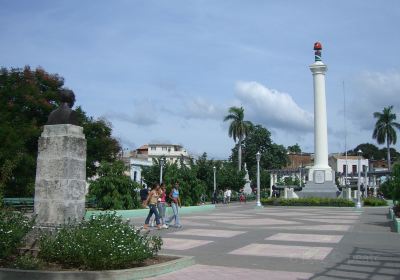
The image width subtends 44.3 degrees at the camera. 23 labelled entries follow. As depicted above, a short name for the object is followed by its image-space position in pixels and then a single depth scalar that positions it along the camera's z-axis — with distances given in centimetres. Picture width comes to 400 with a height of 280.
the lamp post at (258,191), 3791
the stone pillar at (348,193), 4658
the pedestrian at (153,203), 1762
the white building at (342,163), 11206
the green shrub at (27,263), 788
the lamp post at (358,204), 3680
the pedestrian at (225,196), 5256
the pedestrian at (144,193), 2475
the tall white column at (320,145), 4644
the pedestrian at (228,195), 5315
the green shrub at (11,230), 859
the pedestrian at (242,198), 5562
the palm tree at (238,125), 7812
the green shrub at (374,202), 4188
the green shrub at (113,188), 2400
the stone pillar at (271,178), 7674
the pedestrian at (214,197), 4834
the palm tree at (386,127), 8131
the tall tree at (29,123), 2475
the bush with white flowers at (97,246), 800
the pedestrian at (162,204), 1825
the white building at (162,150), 12194
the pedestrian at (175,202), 1841
